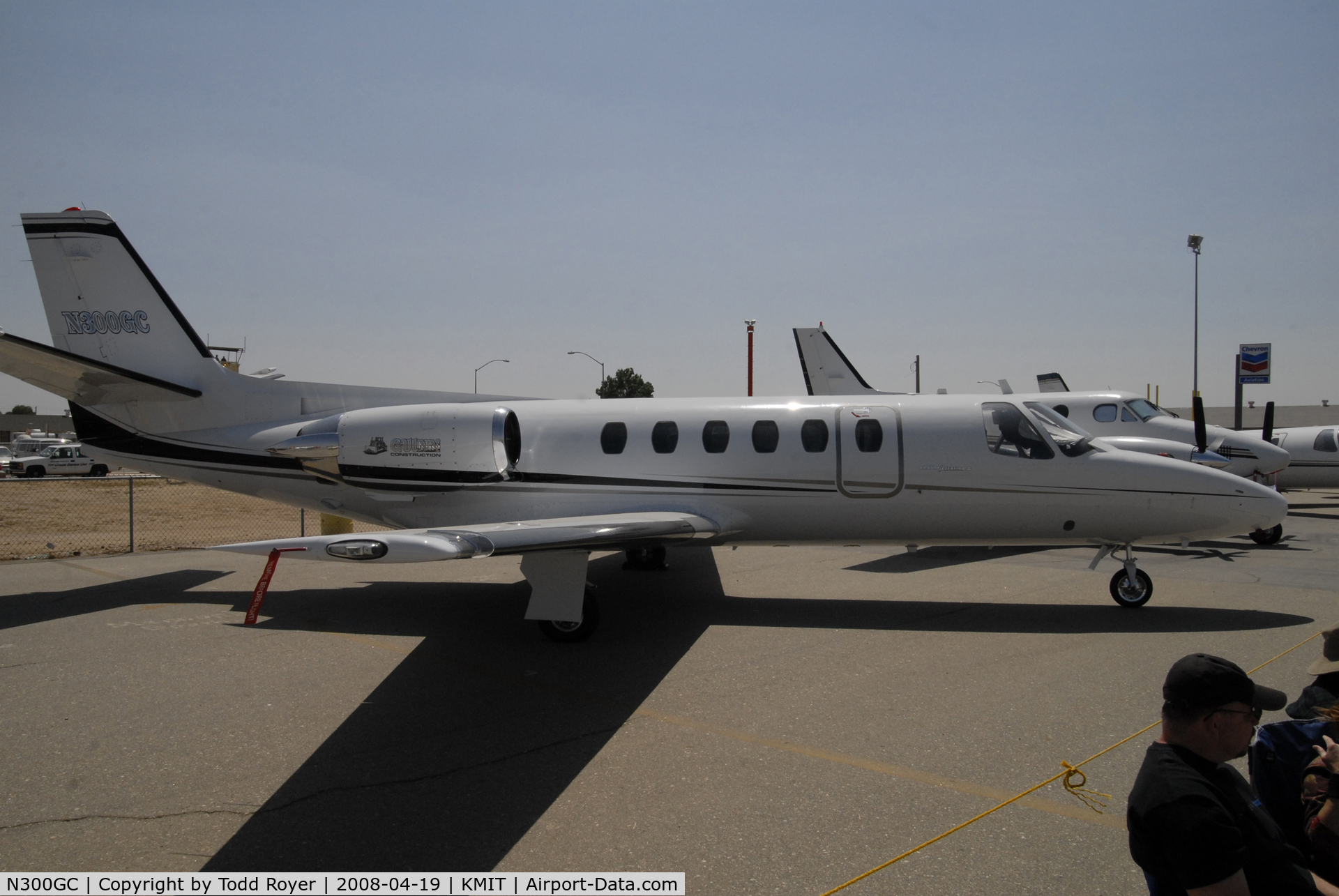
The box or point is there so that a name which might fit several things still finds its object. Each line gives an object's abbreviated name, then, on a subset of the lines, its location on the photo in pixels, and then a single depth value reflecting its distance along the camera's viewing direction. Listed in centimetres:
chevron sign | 4269
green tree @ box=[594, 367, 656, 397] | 5656
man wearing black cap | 204
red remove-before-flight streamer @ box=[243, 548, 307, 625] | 618
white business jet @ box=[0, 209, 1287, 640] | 923
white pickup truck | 3853
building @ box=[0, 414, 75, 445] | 10019
